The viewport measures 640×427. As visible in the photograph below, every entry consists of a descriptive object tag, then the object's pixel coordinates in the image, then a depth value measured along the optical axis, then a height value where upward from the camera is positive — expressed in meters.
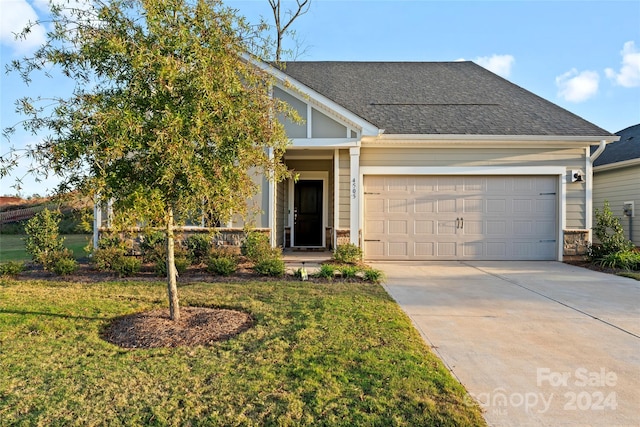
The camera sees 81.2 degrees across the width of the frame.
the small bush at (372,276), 6.38 -1.03
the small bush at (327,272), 6.52 -1.00
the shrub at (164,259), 6.73 -0.82
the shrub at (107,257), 6.91 -0.78
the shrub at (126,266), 6.75 -0.93
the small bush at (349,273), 6.56 -1.01
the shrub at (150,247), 7.13 -0.65
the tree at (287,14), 17.16 +9.38
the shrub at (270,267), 6.65 -0.93
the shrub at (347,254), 7.84 -0.81
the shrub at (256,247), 7.21 -0.63
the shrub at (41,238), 7.36 -0.45
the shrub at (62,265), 6.64 -0.89
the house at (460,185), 8.67 +0.72
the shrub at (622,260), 7.84 -0.95
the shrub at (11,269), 6.59 -0.95
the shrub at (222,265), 6.76 -0.92
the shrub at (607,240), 8.27 -0.54
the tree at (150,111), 3.17 +0.94
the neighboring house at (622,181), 10.54 +1.05
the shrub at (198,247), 7.70 -0.66
